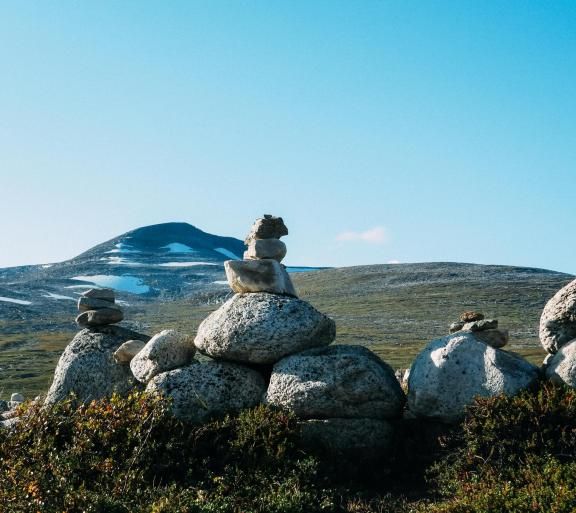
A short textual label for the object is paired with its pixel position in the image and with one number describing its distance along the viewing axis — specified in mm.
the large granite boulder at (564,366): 14594
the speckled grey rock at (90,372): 18906
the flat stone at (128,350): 18656
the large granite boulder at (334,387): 15086
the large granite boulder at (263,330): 16047
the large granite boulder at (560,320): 15430
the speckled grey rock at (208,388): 15593
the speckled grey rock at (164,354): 16781
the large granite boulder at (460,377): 14641
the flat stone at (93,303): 20594
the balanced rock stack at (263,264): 17656
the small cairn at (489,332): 16797
